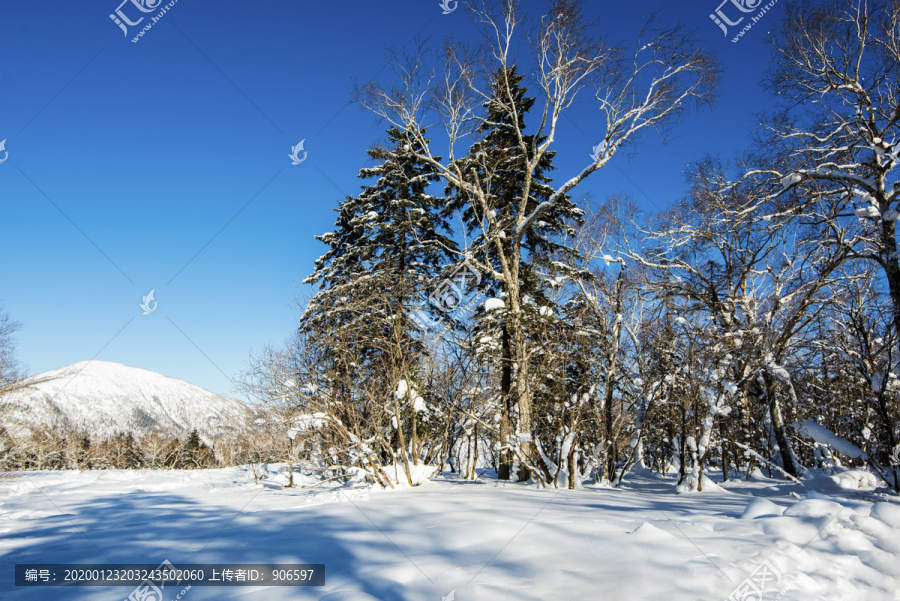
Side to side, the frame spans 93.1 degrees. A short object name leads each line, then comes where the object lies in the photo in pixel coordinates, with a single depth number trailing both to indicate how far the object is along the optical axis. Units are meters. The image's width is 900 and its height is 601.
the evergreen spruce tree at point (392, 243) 14.13
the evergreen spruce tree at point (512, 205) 12.19
